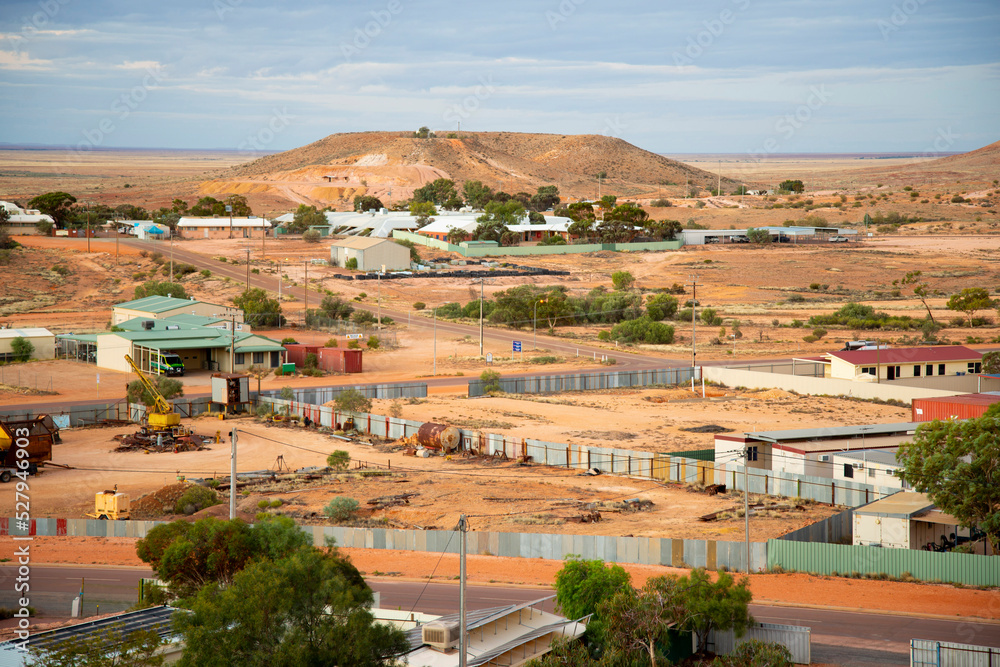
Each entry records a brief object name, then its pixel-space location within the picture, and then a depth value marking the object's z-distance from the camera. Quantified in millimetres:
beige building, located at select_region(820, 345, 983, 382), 54938
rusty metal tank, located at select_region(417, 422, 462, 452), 42500
